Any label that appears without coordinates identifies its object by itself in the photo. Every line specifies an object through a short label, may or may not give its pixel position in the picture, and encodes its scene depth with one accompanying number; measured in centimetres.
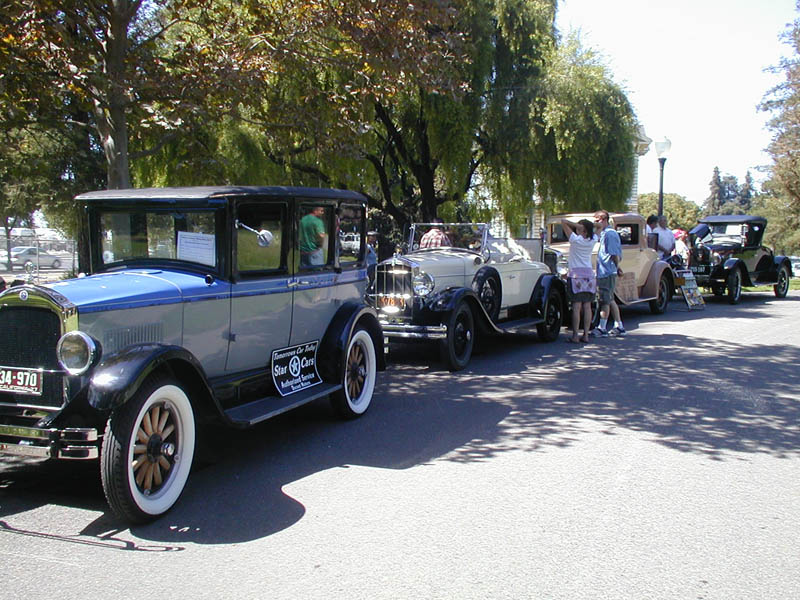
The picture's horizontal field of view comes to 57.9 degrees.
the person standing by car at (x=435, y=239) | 1123
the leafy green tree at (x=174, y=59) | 884
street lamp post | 1874
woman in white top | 1146
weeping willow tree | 1638
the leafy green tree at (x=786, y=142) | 3372
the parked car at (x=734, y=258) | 1797
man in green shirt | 659
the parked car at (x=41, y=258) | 2929
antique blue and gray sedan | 440
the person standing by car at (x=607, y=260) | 1213
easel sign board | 1673
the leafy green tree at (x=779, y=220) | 3943
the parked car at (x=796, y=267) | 4219
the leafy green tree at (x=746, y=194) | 11300
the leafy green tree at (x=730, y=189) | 12062
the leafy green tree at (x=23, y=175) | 1283
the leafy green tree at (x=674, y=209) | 8125
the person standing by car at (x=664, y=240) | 1672
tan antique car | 1437
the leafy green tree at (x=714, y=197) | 11462
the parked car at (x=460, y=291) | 955
